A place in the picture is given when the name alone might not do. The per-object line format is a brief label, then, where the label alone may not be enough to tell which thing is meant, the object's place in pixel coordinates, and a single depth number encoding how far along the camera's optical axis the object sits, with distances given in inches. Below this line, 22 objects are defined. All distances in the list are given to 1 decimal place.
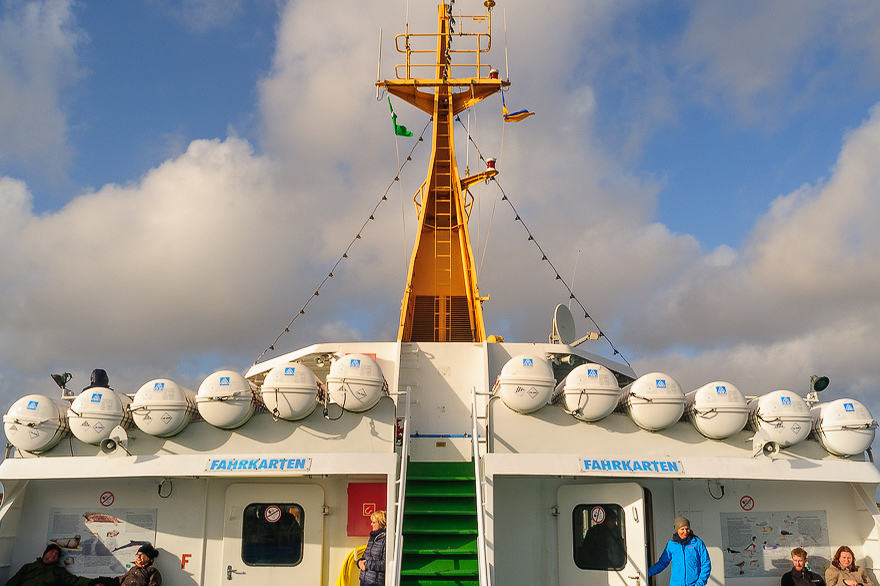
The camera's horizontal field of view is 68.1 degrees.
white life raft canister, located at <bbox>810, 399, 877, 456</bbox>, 335.0
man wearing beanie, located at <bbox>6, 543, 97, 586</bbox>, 315.6
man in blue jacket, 282.8
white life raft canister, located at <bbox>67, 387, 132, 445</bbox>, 321.4
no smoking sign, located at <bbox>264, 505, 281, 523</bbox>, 330.3
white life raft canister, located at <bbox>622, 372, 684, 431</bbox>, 324.2
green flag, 569.9
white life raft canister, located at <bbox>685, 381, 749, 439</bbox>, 327.0
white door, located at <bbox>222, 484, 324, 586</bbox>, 323.9
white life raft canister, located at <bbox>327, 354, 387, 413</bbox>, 319.3
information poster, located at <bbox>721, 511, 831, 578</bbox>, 335.3
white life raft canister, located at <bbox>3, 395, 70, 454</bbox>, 326.6
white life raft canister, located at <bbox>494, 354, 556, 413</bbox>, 323.9
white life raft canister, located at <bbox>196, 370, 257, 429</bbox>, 317.7
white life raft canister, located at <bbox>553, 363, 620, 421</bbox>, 323.6
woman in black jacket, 281.0
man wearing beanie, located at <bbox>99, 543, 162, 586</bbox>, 304.3
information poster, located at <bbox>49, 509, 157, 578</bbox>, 328.8
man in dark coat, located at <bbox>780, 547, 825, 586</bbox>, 310.3
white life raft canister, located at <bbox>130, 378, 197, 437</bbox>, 316.8
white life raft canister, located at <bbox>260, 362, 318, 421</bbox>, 316.2
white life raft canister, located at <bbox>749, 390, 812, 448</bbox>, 328.5
